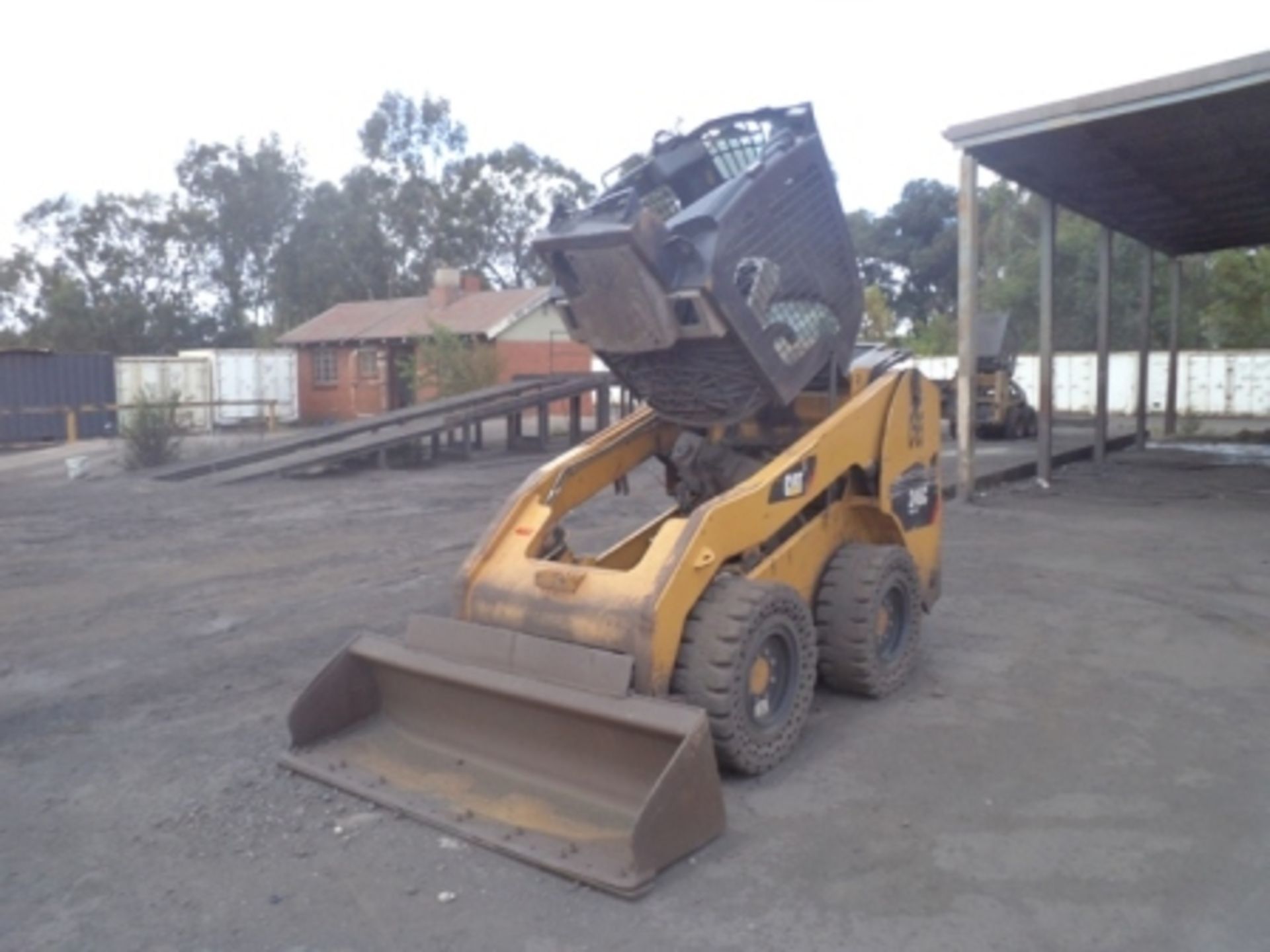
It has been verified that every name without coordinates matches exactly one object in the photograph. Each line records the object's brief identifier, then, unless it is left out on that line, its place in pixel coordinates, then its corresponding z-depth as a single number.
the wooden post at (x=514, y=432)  23.58
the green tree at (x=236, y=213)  52.59
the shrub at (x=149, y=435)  19.64
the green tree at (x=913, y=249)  53.81
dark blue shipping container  28.72
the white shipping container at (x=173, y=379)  31.80
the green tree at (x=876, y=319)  35.94
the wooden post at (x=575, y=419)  23.47
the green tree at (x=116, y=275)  49.75
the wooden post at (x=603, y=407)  24.00
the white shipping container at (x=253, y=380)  34.00
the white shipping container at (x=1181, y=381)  33.03
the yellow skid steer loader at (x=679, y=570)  4.71
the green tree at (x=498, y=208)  55.03
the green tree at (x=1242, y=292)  25.58
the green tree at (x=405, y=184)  54.28
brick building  33.69
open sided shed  12.64
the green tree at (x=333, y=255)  53.38
